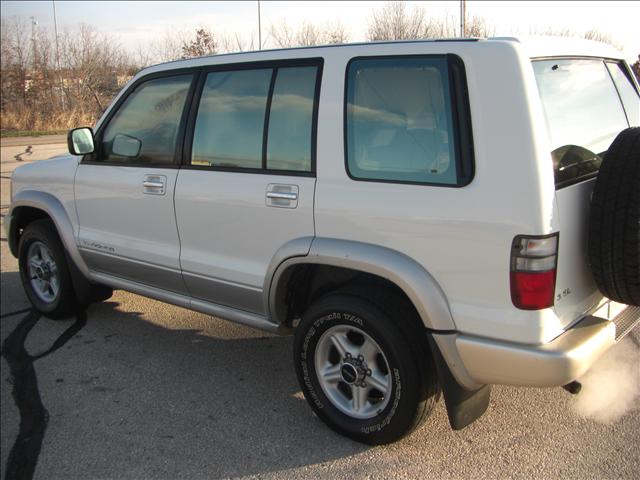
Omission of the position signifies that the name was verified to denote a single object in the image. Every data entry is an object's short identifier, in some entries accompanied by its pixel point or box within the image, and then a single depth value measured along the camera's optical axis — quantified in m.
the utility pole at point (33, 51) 29.67
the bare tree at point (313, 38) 18.22
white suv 2.49
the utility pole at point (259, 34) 25.09
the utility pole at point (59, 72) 27.00
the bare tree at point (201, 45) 20.11
